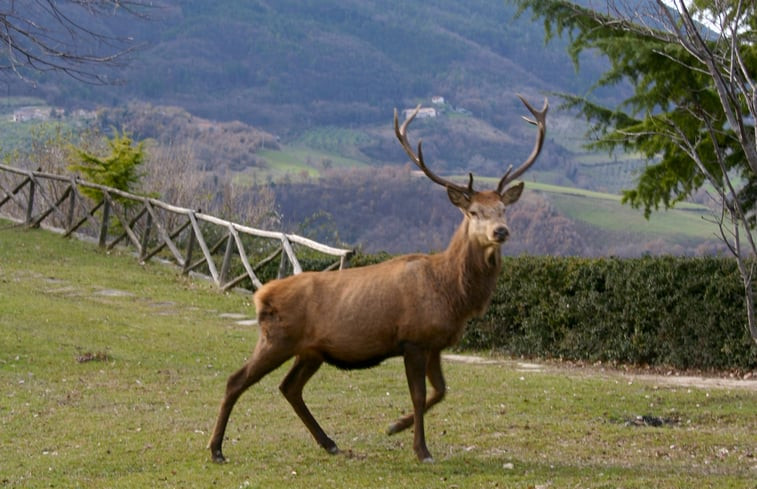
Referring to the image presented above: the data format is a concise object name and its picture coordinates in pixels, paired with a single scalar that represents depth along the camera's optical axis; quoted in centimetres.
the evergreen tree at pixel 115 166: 2870
